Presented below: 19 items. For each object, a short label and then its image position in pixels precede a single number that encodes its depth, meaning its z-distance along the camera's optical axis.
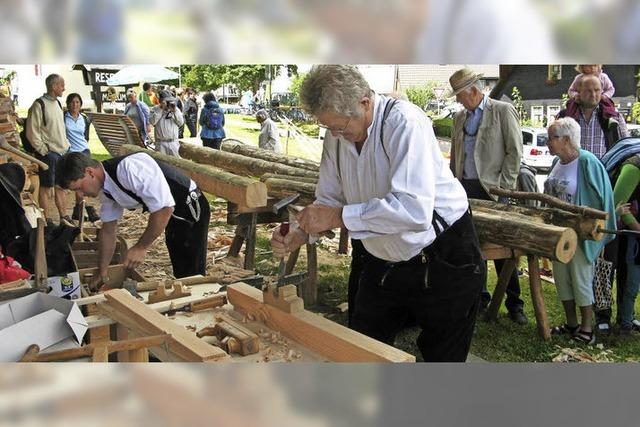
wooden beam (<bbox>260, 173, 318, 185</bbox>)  3.14
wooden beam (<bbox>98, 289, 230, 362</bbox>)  1.65
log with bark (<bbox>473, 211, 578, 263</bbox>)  2.48
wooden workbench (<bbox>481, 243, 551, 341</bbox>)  2.84
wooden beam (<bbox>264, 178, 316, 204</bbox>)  2.99
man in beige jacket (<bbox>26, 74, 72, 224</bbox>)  3.81
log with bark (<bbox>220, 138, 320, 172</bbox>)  3.45
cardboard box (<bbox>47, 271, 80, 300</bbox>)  2.35
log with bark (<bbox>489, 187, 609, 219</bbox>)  2.64
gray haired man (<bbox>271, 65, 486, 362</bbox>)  1.62
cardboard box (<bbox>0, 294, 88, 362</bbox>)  1.78
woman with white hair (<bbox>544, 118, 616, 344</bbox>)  2.79
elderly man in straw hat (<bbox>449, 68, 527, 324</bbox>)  3.15
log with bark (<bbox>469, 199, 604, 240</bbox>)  2.65
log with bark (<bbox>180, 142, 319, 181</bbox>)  3.53
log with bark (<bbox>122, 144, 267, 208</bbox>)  2.89
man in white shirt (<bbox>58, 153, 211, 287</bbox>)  2.39
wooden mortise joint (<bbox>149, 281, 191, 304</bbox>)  2.24
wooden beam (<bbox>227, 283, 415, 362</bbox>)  1.63
